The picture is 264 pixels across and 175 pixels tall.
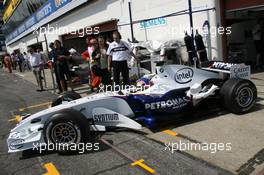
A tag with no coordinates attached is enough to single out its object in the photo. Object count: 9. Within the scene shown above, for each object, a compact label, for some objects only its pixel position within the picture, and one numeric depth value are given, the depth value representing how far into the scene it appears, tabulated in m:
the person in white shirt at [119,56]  7.27
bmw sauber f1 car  4.31
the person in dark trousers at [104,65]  8.47
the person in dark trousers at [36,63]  11.36
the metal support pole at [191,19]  8.38
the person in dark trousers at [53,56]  9.04
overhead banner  20.56
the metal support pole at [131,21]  11.34
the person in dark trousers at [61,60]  8.96
